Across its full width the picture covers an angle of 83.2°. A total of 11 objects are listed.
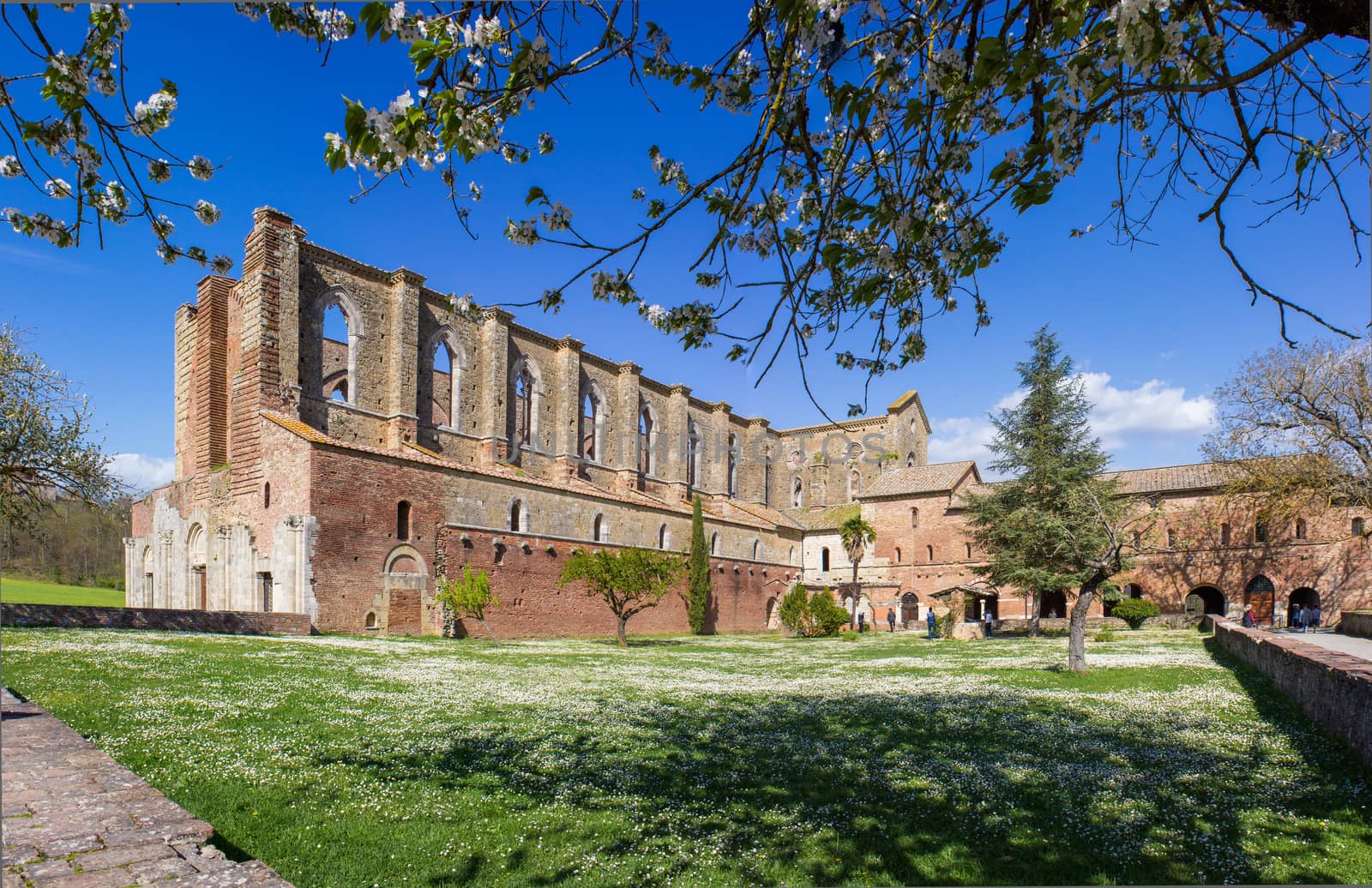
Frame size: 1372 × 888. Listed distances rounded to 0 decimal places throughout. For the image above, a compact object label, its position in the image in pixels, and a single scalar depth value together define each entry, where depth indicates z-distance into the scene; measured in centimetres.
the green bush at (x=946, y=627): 3381
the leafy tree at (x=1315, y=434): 2807
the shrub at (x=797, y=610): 3697
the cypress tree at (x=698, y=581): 3919
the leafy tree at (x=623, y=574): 2681
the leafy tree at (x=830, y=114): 365
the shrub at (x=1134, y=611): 3619
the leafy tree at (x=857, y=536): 4712
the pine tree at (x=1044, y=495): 3341
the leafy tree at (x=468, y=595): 2533
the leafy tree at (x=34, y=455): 1923
